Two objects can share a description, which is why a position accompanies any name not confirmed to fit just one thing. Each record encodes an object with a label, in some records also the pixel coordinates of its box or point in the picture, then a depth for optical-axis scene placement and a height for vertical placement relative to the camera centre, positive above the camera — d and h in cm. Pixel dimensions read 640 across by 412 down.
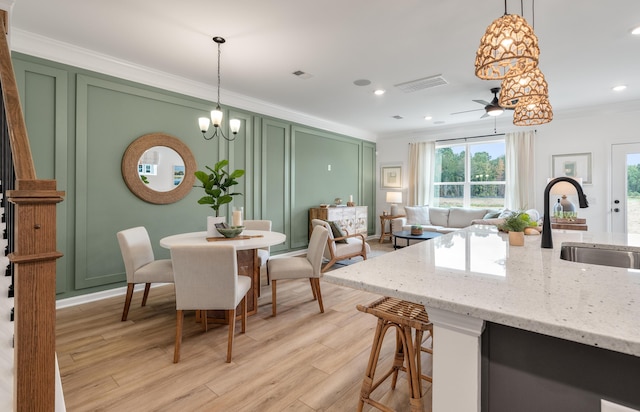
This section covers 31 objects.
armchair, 440 -58
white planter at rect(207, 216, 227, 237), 314 -20
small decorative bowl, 299 -23
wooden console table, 606 -16
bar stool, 140 -61
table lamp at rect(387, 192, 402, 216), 741 +23
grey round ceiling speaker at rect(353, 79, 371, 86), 428 +177
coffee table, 551 -50
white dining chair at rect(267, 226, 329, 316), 311 -60
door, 522 +37
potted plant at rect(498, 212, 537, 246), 175 -11
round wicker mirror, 374 +52
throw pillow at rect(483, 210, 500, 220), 609 -12
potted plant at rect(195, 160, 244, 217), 293 +22
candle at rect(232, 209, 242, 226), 324 -11
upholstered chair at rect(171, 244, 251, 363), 221 -53
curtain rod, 658 +160
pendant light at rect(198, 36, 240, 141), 317 +98
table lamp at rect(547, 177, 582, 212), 431 +27
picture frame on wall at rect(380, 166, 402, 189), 793 +81
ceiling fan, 422 +138
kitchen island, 71 -25
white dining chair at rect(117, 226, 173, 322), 292 -59
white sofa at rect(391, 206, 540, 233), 654 -19
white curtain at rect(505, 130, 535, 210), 618 +80
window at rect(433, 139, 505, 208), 676 +78
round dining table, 282 -32
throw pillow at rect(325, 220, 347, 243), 465 -33
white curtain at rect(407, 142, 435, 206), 746 +89
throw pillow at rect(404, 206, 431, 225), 711 -15
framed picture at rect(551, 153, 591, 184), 564 +82
